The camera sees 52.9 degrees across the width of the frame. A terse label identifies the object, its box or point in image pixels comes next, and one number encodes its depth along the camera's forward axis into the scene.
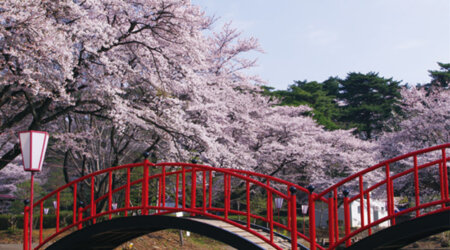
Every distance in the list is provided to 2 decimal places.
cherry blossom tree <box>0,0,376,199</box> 10.17
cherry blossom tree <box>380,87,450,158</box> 20.78
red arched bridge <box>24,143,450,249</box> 5.94
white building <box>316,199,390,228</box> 31.56
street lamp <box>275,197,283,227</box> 18.05
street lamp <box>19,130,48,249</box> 8.05
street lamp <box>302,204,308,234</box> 21.13
